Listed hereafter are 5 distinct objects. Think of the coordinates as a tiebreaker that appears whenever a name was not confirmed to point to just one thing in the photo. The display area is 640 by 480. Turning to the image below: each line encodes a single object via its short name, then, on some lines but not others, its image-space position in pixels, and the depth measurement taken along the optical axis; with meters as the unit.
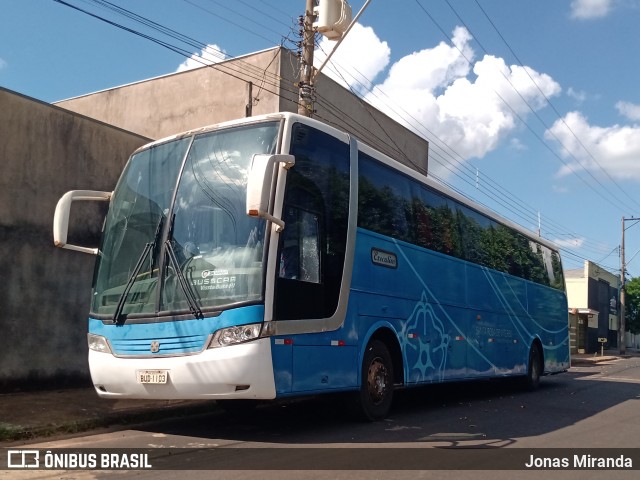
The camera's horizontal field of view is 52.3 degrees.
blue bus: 6.91
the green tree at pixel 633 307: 61.38
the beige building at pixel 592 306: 46.16
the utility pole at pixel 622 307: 46.13
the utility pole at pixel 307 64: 13.47
